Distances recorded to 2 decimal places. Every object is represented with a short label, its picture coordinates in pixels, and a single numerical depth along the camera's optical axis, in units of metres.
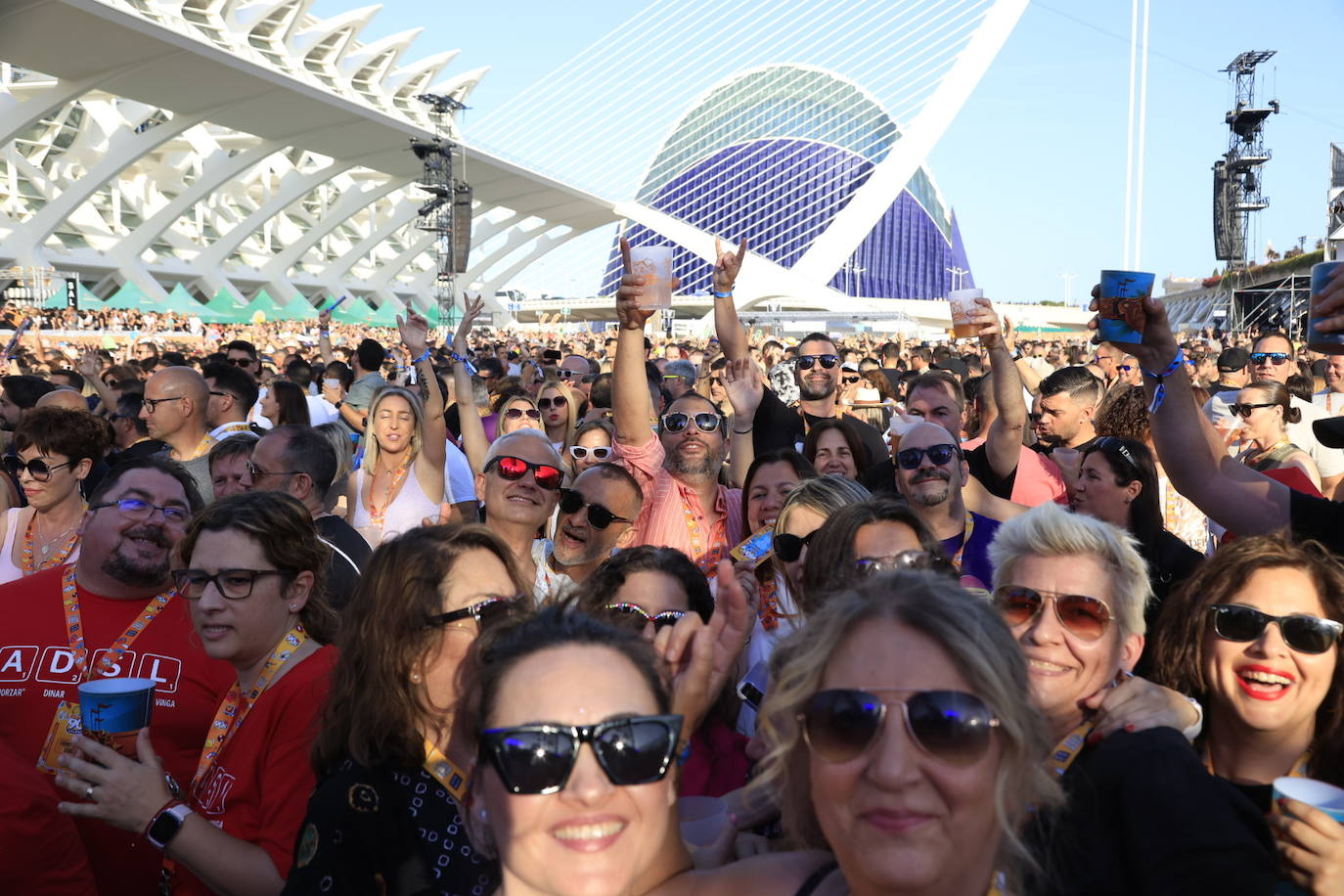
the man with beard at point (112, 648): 2.66
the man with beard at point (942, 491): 3.72
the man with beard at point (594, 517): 3.85
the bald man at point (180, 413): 5.10
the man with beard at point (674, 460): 4.16
